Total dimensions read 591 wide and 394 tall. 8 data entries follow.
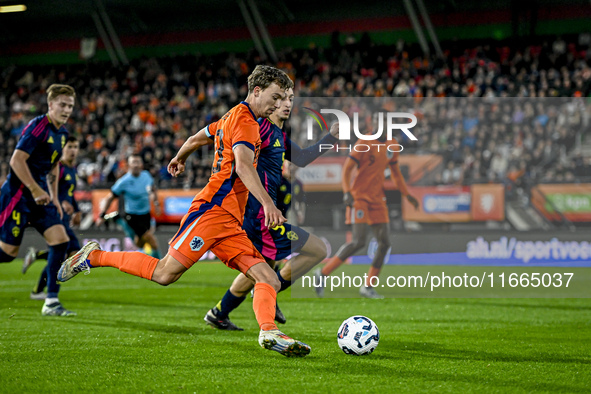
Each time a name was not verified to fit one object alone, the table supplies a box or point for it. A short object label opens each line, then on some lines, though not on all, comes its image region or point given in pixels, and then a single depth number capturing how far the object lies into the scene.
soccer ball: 9.59
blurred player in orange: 18.44
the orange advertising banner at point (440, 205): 28.66
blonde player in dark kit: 13.87
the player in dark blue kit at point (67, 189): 18.12
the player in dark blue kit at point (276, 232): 11.55
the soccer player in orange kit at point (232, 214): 9.35
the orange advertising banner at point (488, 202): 28.50
